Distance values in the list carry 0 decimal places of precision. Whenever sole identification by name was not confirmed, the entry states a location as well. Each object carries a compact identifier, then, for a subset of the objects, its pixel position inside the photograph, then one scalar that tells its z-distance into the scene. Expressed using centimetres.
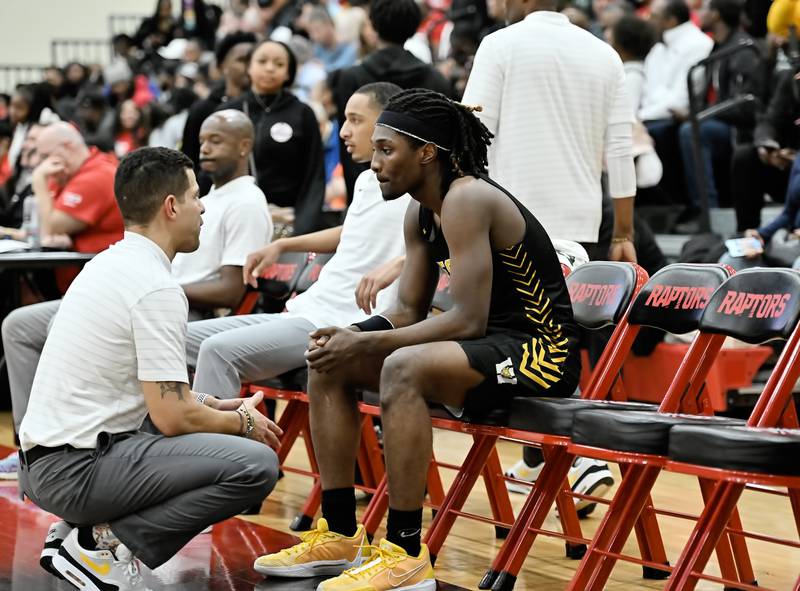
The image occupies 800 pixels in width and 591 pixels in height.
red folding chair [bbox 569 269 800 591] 587
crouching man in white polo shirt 637
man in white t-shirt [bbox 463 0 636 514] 849
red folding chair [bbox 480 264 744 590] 653
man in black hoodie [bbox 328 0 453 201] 1115
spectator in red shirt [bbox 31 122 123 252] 1209
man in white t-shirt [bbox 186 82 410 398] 846
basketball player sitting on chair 648
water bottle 1300
